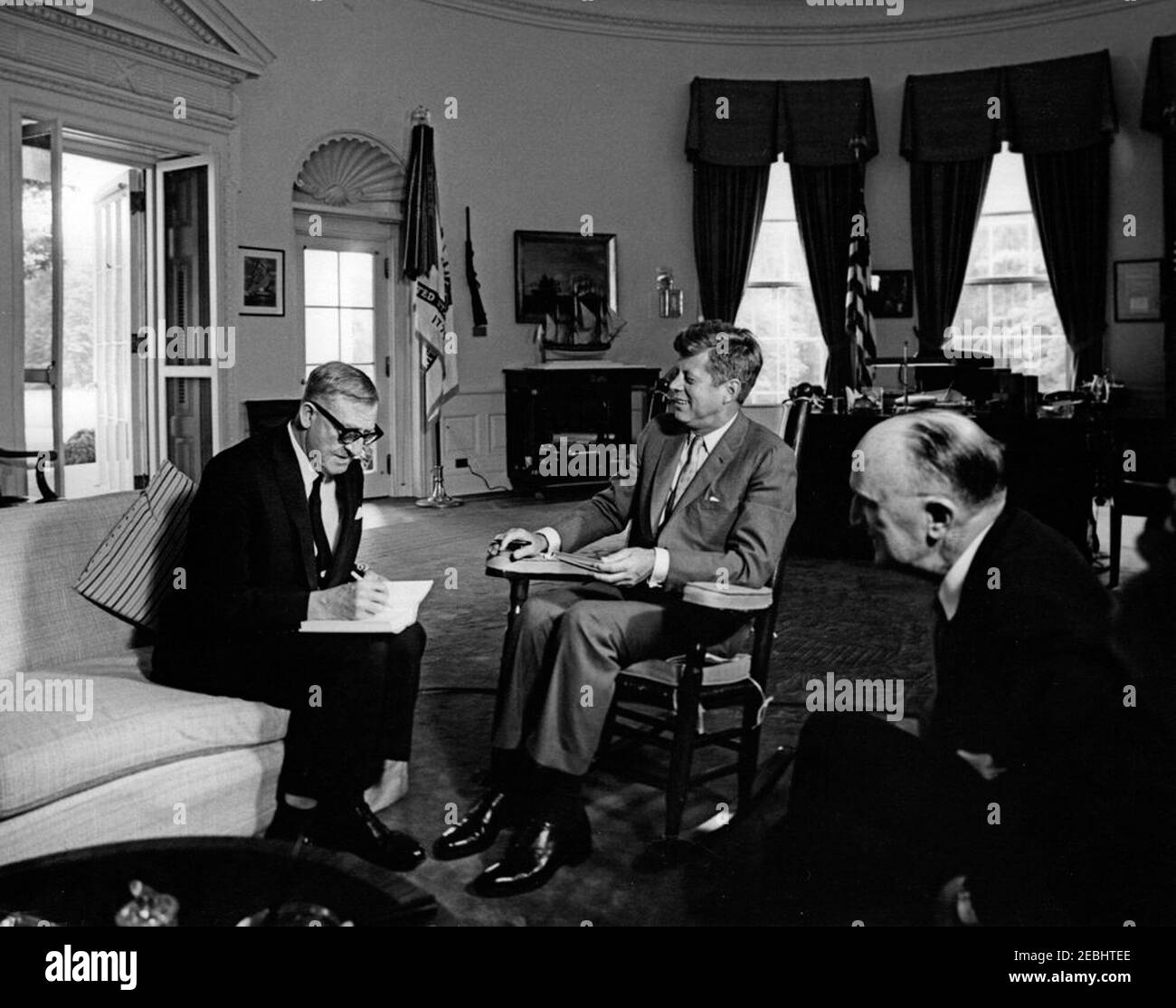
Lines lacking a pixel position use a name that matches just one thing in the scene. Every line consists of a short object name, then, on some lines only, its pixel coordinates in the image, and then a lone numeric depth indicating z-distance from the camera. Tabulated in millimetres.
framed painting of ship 10375
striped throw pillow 2957
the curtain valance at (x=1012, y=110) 9523
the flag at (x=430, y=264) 9328
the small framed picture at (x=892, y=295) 10453
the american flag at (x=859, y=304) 9953
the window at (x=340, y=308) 9375
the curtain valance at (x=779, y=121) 10336
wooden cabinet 9961
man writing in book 2783
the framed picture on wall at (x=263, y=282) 8406
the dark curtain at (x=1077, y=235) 9625
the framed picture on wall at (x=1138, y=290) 9453
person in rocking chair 2730
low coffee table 1621
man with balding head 1575
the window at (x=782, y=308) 10844
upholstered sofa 2438
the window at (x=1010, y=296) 10094
